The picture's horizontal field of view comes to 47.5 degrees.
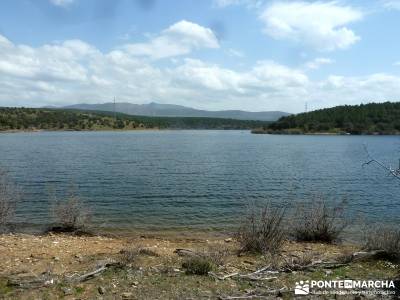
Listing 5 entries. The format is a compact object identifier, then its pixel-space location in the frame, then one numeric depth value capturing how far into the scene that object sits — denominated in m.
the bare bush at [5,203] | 18.02
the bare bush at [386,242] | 12.12
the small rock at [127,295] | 8.96
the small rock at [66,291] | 9.09
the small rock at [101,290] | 9.17
